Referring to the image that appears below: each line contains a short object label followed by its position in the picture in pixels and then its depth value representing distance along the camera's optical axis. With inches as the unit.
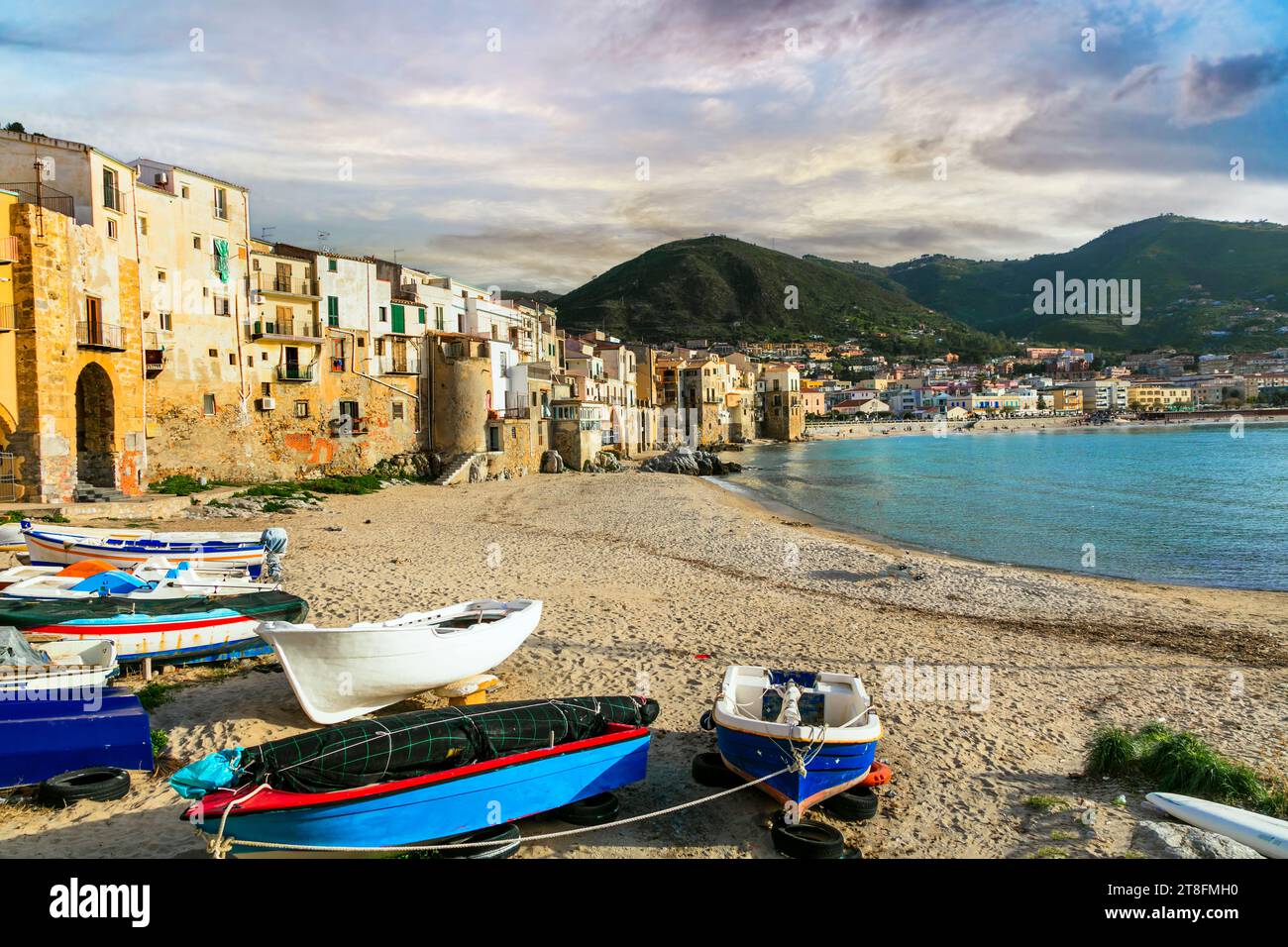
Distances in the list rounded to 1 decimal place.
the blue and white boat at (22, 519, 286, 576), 639.8
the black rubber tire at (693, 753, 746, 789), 320.5
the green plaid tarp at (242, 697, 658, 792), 245.1
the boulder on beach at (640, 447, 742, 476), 2347.4
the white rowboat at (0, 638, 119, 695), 318.7
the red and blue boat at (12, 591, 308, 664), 420.2
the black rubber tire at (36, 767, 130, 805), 284.7
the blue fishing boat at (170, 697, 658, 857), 234.5
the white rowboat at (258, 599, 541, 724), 341.7
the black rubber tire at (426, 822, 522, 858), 255.9
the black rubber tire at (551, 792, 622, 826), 288.4
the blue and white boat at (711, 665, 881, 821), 292.8
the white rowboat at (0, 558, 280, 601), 483.2
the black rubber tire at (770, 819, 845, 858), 264.1
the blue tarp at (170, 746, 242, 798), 231.5
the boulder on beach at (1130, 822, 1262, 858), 258.4
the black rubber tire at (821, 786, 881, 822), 298.5
